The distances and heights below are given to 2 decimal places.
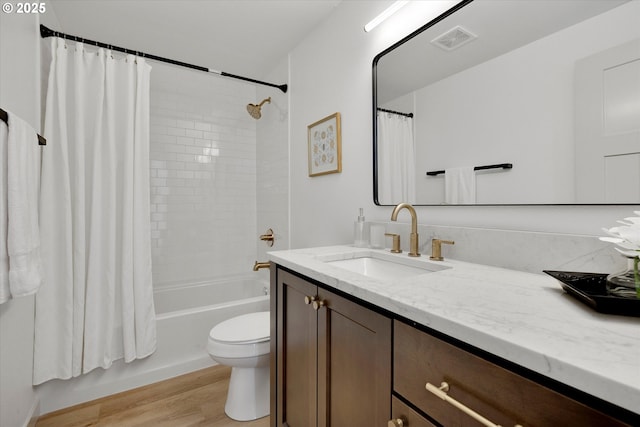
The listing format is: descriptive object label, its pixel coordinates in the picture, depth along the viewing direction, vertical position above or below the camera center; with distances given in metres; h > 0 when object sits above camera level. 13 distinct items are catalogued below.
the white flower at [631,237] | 0.58 -0.05
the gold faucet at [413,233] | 1.21 -0.09
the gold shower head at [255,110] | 2.58 +0.95
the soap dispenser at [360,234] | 1.50 -0.11
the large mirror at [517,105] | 0.79 +0.38
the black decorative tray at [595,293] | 0.53 -0.17
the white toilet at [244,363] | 1.50 -0.80
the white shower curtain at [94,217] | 1.61 -0.02
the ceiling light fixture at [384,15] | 1.32 +0.96
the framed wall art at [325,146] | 1.79 +0.45
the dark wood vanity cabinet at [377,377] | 0.45 -0.36
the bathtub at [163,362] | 1.65 -0.98
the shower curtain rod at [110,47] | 1.60 +1.03
